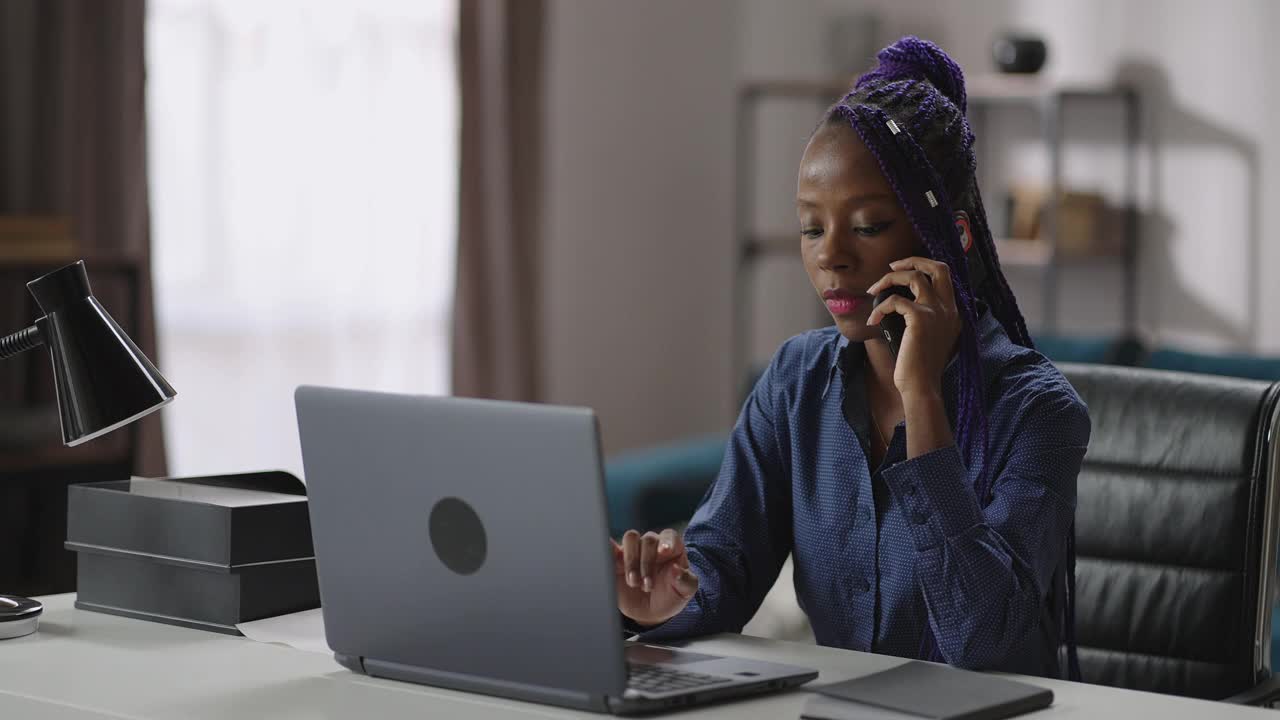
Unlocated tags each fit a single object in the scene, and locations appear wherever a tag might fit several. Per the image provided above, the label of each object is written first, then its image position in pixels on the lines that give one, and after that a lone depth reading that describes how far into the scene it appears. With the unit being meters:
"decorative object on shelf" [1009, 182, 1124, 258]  7.42
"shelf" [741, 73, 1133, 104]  7.36
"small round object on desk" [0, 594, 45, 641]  3.22
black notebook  2.84
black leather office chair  3.50
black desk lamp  3.18
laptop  2.85
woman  3.13
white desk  2.92
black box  3.25
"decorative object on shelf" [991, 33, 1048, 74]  7.42
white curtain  6.20
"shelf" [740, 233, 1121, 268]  7.44
